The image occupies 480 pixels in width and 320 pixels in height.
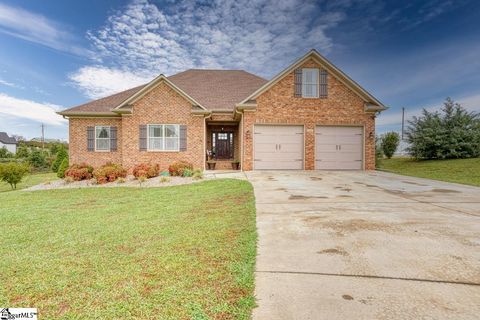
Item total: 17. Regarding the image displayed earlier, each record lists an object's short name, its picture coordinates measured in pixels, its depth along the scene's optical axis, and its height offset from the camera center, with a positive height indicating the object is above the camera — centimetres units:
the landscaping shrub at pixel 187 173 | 1201 -94
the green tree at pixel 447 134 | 1759 +162
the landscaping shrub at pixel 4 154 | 3603 +1
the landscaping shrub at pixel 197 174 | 1146 -96
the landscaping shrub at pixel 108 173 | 1141 -94
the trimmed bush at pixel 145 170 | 1191 -83
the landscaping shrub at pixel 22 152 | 3096 +27
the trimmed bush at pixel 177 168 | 1241 -71
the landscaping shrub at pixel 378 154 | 1752 +7
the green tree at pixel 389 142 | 2398 +129
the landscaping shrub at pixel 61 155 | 1633 -6
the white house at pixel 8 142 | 5620 +294
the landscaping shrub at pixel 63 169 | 1351 -85
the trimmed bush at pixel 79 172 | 1174 -88
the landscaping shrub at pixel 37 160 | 2466 -62
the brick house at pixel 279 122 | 1345 +183
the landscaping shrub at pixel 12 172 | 1245 -96
